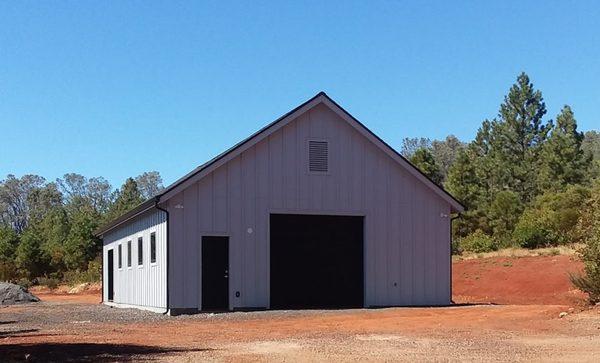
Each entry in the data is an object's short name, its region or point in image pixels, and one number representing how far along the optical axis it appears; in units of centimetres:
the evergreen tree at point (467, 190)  5356
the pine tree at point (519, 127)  6206
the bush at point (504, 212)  5149
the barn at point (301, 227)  2209
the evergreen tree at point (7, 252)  5553
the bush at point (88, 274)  5094
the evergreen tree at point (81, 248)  5781
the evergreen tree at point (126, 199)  7406
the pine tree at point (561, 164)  5500
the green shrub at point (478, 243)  4759
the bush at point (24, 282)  5394
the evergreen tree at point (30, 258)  5675
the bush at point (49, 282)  5441
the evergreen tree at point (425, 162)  5412
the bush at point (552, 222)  4269
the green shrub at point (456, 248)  4783
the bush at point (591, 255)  1820
